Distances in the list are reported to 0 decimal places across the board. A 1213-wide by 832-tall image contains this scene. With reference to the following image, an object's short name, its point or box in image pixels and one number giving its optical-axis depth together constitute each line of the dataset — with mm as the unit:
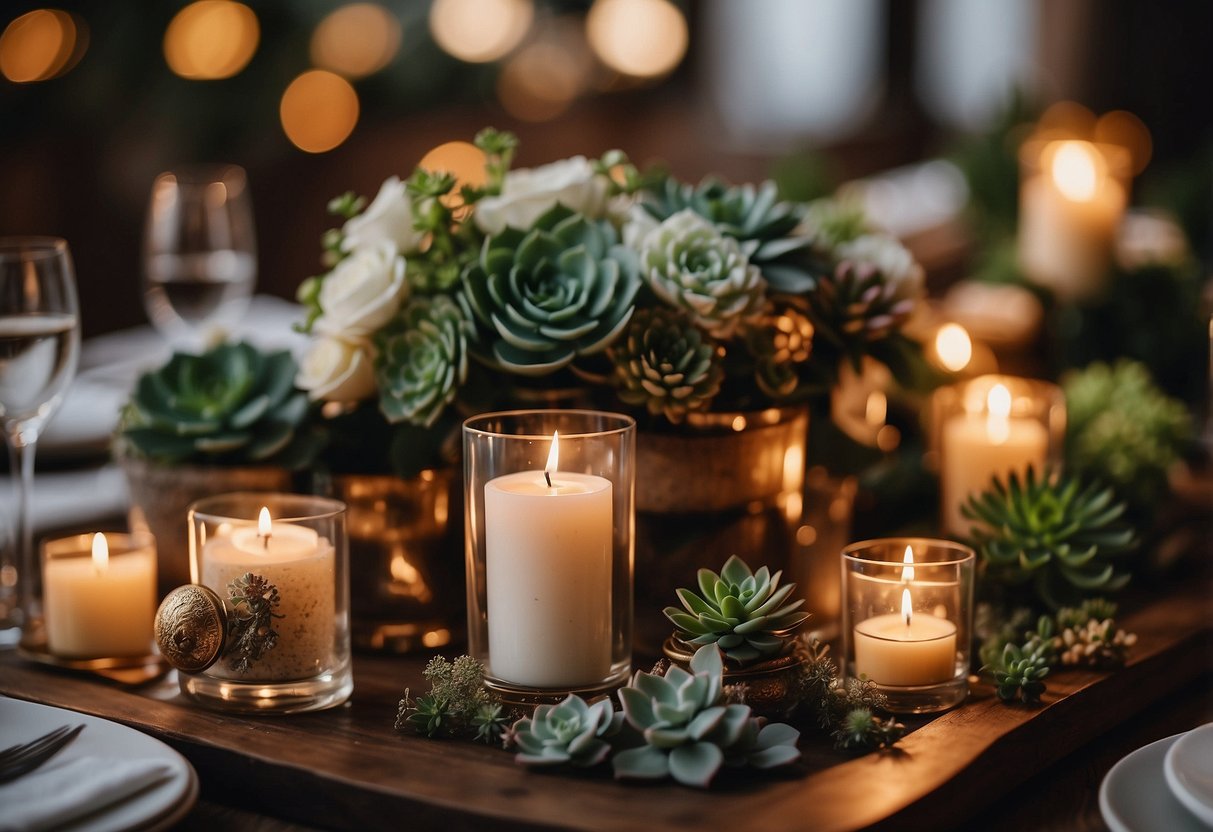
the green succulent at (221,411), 1085
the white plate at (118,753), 733
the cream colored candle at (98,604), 1027
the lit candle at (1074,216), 1781
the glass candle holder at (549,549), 881
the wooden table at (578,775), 754
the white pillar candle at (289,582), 908
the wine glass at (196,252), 1497
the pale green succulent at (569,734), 802
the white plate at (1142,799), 750
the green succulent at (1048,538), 1055
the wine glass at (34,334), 1001
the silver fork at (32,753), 786
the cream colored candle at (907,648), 901
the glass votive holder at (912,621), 905
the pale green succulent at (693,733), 784
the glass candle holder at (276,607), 903
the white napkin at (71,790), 714
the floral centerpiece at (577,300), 975
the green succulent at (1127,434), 1301
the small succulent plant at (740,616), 875
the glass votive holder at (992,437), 1228
